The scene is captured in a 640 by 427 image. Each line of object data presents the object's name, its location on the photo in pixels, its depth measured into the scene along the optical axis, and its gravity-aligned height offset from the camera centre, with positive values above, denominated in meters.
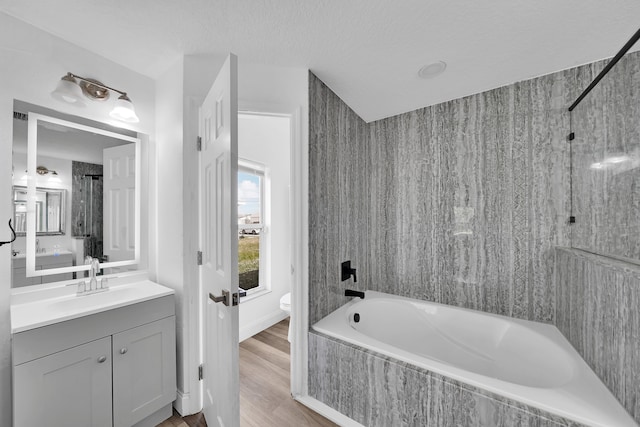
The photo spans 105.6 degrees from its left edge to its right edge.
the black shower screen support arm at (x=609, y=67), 1.08 +0.76
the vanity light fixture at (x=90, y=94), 1.39 +0.75
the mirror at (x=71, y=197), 1.32 +0.12
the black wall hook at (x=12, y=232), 1.23 -0.08
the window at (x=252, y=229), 2.95 -0.17
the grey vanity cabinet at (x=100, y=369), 1.07 -0.78
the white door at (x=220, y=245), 1.09 -0.15
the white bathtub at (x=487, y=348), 1.07 -0.85
